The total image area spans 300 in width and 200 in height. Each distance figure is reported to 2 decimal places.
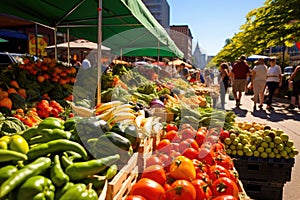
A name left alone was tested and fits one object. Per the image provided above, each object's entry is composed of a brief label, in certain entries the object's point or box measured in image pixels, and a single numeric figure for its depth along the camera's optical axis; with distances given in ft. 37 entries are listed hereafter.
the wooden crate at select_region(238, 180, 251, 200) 7.34
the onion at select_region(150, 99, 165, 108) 13.26
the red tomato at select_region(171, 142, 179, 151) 8.22
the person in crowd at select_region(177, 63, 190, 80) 42.29
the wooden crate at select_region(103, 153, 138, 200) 4.67
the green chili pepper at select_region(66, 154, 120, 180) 4.39
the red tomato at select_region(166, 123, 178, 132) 10.38
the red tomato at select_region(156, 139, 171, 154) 8.08
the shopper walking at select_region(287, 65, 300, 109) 31.52
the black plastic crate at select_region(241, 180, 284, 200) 11.19
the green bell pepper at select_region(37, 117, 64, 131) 5.53
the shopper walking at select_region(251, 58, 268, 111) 32.53
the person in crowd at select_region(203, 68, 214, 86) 47.51
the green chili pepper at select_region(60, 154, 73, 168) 4.49
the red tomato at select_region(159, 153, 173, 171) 7.17
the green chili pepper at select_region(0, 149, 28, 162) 4.33
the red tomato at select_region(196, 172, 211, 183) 6.66
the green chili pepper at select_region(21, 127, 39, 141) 5.52
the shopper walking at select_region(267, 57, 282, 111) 33.14
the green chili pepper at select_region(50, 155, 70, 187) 4.21
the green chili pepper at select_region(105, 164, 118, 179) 4.76
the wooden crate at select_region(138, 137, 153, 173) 6.38
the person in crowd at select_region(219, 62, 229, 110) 35.78
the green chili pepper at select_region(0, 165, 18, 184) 4.09
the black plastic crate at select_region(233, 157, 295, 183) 11.10
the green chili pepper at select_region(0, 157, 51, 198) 3.84
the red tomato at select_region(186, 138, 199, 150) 8.48
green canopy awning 15.15
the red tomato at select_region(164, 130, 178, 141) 9.27
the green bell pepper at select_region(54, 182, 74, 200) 4.13
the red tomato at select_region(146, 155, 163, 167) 6.73
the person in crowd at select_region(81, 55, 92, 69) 28.02
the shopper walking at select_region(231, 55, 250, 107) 34.27
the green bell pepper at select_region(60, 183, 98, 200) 3.99
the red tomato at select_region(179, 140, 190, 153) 8.21
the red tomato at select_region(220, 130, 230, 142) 12.06
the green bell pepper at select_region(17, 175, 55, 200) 3.86
